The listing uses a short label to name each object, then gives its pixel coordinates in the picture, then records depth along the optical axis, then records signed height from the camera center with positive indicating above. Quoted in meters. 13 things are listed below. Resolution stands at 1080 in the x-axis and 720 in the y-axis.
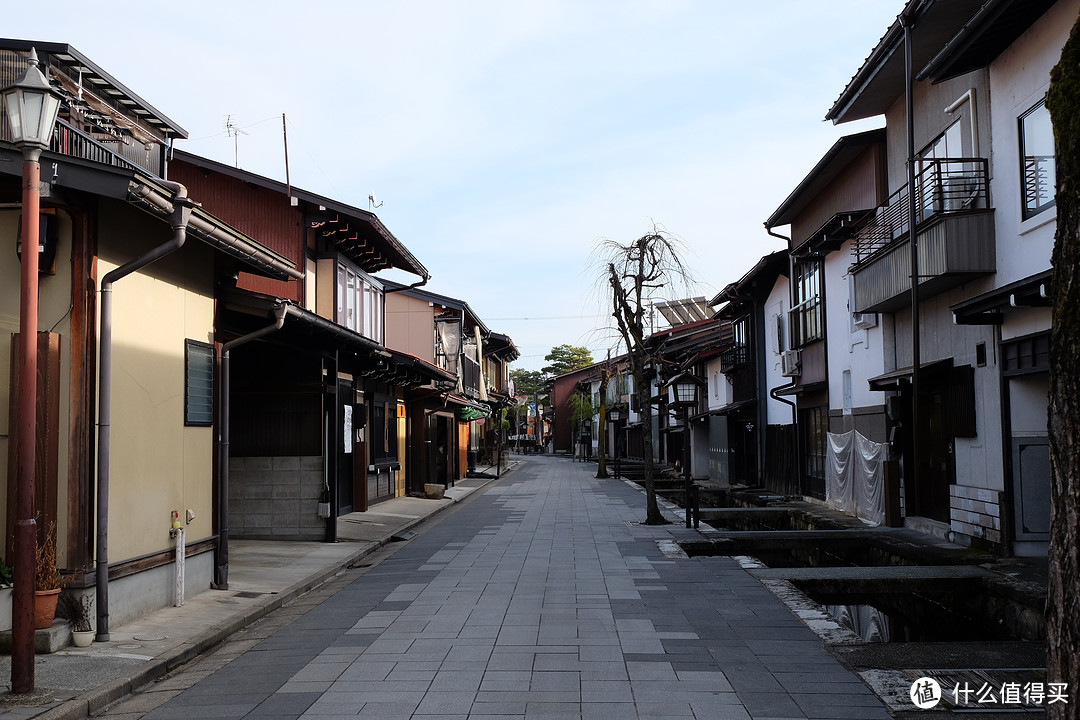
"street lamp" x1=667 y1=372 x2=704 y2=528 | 19.69 +0.42
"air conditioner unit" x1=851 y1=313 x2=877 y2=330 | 18.58 +1.82
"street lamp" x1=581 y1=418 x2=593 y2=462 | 70.38 -2.28
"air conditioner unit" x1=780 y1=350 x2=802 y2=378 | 24.81 +1.23
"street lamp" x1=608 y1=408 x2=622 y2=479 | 42.04 -0.40
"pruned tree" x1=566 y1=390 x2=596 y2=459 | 72.00 +0.20
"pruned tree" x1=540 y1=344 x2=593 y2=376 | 99.38 +5.94
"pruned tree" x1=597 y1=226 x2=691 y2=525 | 19.38 +2.22
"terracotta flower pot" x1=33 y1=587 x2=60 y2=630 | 7.57 -1.65
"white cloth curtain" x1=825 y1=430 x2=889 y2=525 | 17.77 -1.55
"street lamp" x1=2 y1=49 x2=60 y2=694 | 6.33 +0.59
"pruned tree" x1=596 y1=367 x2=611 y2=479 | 42.41 -1.43
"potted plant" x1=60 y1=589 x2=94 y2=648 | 8.01 -1.79
